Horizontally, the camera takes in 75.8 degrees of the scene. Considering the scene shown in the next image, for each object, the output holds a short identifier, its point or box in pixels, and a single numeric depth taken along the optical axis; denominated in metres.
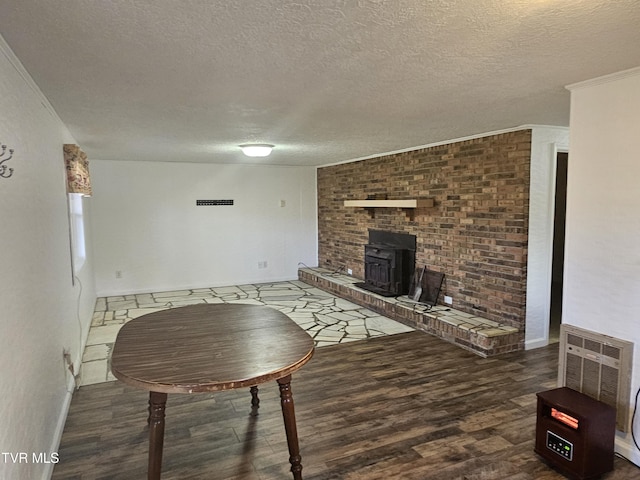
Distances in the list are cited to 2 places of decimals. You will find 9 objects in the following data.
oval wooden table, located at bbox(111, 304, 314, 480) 1.69
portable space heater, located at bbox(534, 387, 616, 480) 2.10
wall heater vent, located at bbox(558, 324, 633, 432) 2.26
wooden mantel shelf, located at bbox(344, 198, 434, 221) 4.82
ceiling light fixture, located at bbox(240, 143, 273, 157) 4.67
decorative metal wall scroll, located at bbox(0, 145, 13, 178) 1.66
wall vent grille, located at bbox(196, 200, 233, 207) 6.82
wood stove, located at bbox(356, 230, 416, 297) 5.26
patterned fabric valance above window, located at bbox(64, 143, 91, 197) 3.49
